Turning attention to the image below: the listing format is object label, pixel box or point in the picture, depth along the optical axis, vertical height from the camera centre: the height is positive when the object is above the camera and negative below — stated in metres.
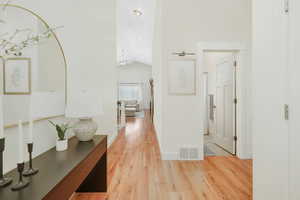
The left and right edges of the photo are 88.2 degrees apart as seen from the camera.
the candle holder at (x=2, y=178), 0.85 -0.47
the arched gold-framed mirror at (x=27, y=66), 1.11 +0.27
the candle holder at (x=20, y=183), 0.88 -0.50
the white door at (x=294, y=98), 0.97 -0.02
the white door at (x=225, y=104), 3.21 -0.18
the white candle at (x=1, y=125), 0.82 -0.15
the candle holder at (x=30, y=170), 1.04 -0.50
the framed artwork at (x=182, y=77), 2.94 +0.37
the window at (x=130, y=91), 11.91 +0.47
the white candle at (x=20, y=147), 0.89 -0.28
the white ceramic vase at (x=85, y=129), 1.76 -0.36
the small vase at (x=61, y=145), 1.53 -0.47
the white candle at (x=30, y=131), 1.01 -0.22
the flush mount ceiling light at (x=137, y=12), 5.00 +2.78
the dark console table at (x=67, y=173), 0.87 -0.52
